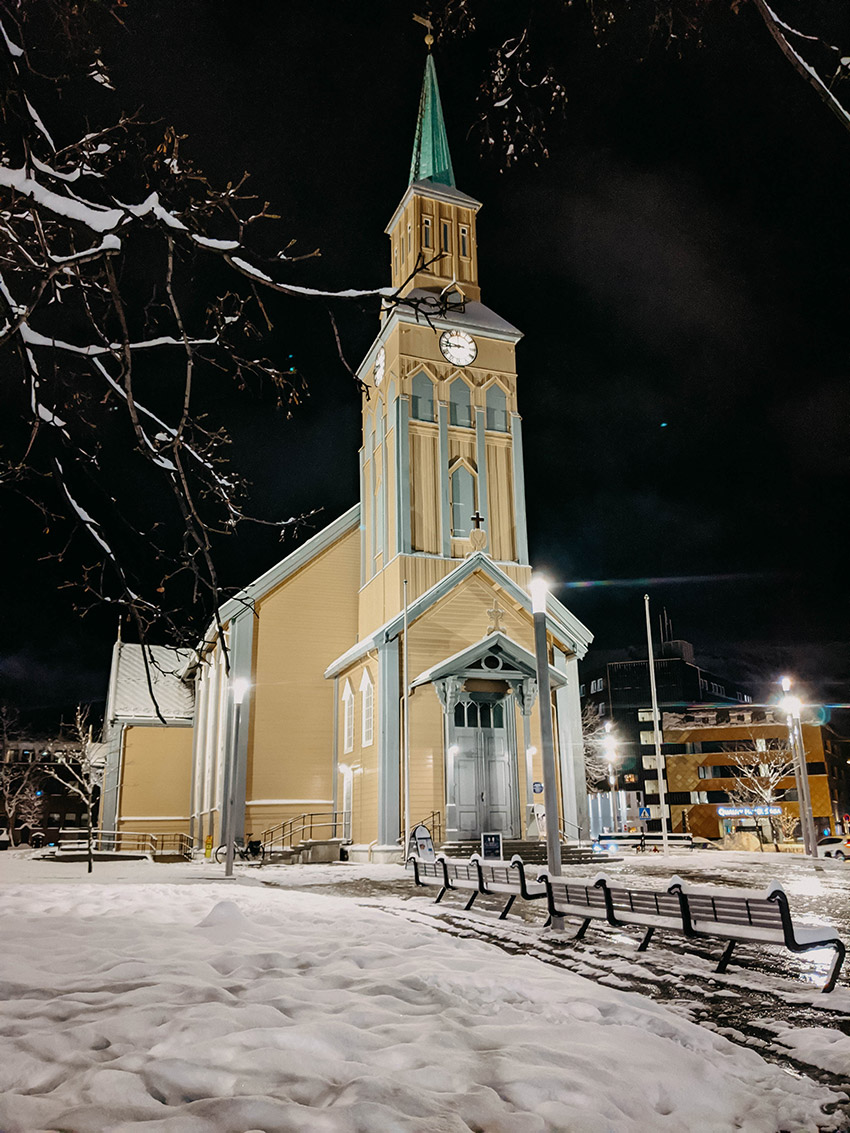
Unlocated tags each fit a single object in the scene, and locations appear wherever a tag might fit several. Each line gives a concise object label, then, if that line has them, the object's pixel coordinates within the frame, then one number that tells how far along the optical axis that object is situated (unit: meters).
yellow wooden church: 25.55
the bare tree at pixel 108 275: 4.99
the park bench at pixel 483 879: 10.91
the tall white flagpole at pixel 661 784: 30.25
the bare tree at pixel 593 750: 61.06
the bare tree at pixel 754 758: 71.12
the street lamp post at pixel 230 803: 17.59
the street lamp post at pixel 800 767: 24.14
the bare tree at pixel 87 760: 27.97
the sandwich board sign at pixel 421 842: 22.61
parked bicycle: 27.31
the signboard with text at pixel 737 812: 73.81
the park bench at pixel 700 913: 6.77
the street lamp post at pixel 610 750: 43.19
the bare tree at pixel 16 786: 51.45
